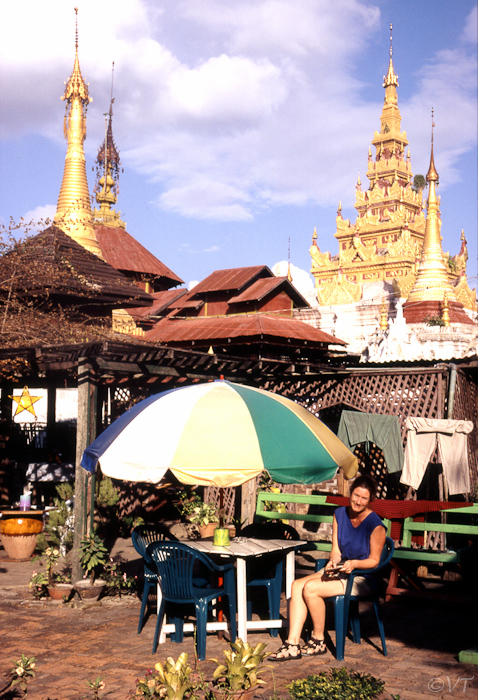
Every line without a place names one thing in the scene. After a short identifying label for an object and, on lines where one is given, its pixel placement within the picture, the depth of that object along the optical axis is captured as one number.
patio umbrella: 5.95
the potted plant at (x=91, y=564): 8.21
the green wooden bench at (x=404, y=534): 7.90
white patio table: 6.42
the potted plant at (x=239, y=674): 4.20
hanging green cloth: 12.46
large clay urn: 10.98
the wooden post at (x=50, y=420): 16.86
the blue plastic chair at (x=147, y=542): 6.75
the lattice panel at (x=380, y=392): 11.95
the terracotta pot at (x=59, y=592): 8.30
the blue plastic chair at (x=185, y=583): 6.13
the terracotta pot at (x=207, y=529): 12.62
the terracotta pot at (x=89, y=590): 8.20
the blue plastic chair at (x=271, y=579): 7.09
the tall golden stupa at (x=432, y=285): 39.62
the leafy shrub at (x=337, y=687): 4.64
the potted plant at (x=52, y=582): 8.34
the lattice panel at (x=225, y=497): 14.20
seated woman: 6.15
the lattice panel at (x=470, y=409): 12.11
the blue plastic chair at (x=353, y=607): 6.11
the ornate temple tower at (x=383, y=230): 51.88
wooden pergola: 9.17
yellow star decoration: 12.50
